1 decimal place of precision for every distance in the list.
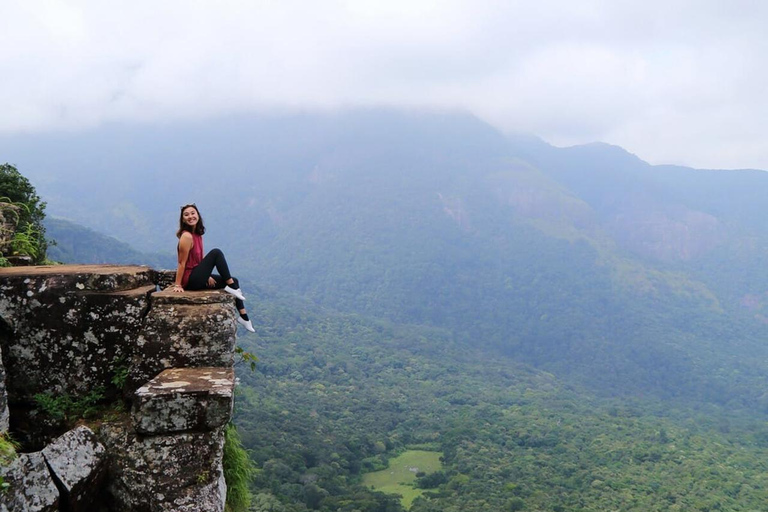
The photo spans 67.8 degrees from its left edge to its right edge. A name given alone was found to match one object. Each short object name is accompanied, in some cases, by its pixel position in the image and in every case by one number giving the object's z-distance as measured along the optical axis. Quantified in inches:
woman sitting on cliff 250.1
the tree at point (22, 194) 409.0
